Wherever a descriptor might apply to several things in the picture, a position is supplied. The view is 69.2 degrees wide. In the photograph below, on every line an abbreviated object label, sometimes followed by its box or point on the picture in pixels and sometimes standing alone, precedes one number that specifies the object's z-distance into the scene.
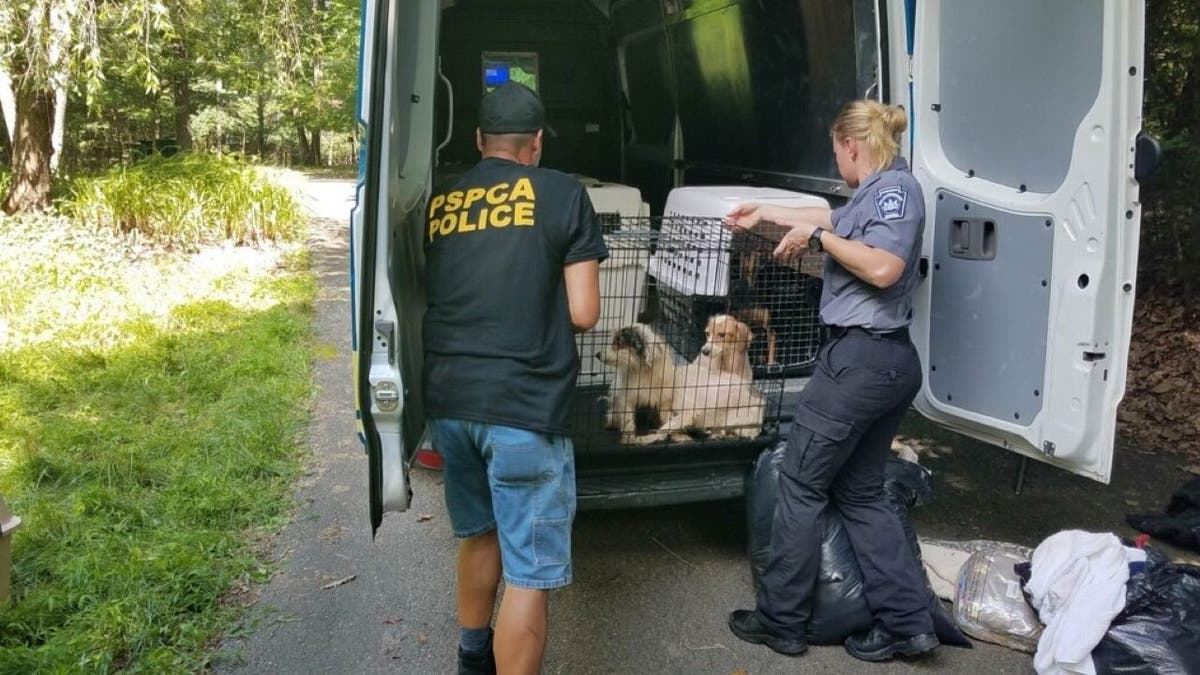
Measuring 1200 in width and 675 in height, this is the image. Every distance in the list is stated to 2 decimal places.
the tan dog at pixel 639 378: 3.46
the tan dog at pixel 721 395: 3.48
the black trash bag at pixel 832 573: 3.10
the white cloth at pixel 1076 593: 2.77
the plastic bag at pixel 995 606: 3.08
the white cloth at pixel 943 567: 3.40
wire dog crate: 3.46
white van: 2.53
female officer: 2.83
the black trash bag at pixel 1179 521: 3.82
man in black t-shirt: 2.36
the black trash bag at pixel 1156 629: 2.70
